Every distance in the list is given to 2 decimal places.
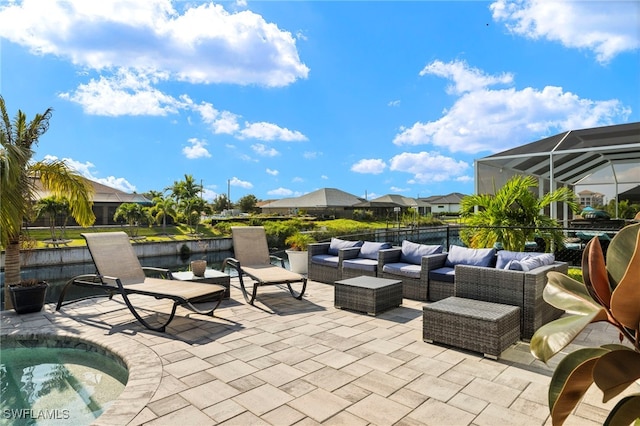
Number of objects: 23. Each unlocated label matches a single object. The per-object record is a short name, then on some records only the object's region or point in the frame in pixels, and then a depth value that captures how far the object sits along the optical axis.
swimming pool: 2.86
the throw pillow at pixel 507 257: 4.91
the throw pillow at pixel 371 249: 6.50
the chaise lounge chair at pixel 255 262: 5.50
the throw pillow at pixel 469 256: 5.15
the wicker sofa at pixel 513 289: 3.99
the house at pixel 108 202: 31.89
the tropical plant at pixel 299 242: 8.38
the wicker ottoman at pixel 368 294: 4.94
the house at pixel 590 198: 16.76
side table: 5.70
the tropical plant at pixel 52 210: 20.03
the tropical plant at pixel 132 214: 26.22
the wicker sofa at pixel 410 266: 5.48
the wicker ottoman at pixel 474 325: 3.50
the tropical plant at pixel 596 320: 0.98
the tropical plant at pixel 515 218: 7.24
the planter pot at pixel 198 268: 5.85
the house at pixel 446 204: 52.88
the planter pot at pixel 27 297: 5.01
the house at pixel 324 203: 41.03
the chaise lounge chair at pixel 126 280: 4.44
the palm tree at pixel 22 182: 5.11
